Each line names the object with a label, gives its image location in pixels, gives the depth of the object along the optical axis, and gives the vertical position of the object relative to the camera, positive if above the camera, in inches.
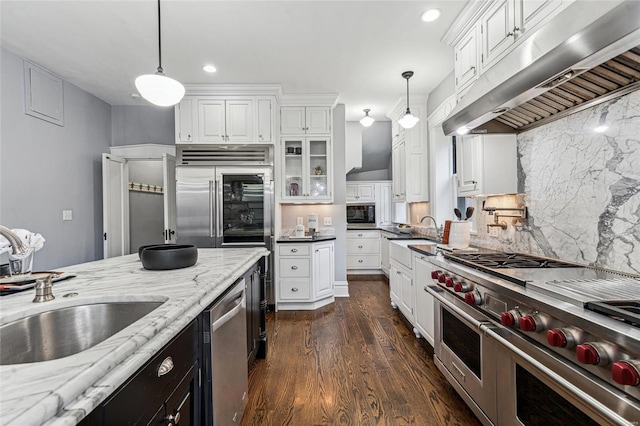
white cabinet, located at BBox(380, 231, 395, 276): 211.8 -28.8
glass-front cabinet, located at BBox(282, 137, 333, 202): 161.8 +24.0
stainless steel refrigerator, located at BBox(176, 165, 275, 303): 145.4 +3.9
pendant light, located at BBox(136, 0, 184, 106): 71.7 +30.8
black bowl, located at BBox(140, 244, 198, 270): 59.5 -8.5
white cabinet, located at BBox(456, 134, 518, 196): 87.4 +13.4
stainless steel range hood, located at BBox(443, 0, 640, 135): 36.4 +23.1
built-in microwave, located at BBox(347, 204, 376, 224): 254.7 -0.1
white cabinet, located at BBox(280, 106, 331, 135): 161.8 +50.2
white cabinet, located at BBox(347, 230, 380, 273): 230.1 -28.3
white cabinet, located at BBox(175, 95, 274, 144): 148.5 +46.2
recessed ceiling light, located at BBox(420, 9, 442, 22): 93.7 +62.1
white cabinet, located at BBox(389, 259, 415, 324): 116.0 -32.2
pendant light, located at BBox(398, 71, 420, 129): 129.4 +39.7
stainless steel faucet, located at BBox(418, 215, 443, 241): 141.2 -8.9
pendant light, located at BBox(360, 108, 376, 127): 183.6 +56.5
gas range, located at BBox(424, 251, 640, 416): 34.0 -14.1
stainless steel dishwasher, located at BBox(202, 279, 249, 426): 47.5 -26.1
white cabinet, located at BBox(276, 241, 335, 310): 146.7 -30.2
